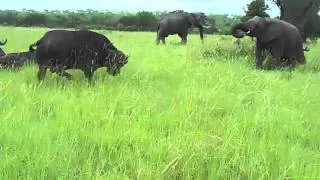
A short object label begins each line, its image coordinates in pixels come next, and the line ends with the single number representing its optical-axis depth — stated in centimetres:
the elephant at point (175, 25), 2522
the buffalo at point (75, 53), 996
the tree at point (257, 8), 2998
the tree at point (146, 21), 6305
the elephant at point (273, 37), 1446
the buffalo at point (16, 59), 1313
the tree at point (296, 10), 2758
